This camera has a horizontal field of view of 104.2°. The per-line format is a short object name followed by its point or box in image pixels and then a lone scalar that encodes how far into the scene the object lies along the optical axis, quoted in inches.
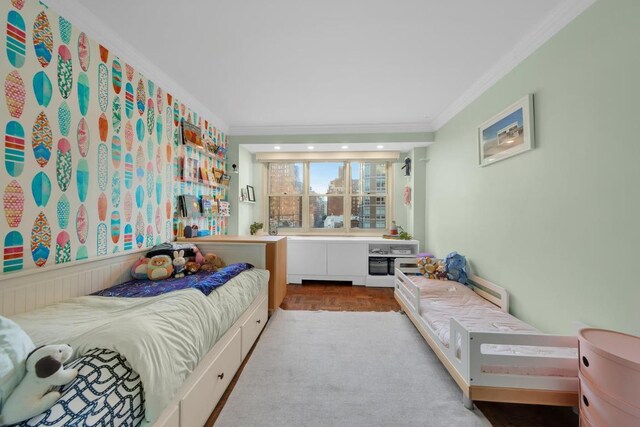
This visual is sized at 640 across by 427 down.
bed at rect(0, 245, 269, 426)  31.7
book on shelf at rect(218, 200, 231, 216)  142.3
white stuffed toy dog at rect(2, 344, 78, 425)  26.2
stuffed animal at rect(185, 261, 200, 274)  89.4
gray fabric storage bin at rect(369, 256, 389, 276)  159.5
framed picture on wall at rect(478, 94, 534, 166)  74.9
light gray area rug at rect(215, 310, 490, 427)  56.8
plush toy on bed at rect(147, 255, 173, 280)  81.1
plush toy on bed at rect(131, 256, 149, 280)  81.0
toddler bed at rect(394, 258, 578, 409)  53.4
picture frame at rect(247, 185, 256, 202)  172.2
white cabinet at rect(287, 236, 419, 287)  158.4
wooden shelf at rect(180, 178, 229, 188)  112.8
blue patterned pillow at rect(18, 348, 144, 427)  28.1
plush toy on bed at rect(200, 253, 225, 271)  94.9
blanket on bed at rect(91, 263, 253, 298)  65.9
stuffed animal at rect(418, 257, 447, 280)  113.5
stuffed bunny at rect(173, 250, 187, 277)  86.1
